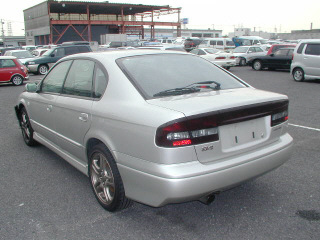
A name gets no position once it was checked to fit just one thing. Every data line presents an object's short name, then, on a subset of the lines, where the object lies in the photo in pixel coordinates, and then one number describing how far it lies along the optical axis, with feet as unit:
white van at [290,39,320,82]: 43.50
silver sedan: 8.38
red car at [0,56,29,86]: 49.37
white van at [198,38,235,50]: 95.55
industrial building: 154.40
